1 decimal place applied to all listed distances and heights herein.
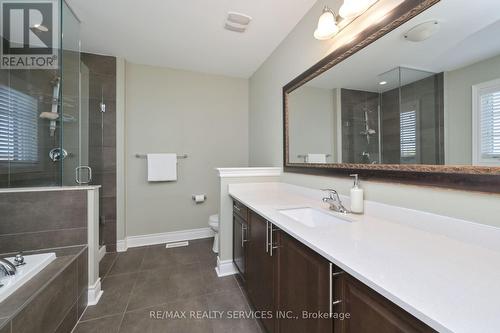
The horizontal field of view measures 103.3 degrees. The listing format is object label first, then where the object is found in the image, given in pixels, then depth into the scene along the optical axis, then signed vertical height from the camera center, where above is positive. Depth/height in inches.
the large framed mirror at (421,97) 29.5 +13.6
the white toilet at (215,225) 93.8 -28.2
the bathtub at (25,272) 40.7 -25.0
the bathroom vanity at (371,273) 18.3 -12.3
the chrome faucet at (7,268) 46.0 -23.8
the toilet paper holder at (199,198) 113.6 -18.3
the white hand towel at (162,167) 105.8 -0.4
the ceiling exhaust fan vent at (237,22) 71.3 +54.5
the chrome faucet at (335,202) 50.1 -9.5
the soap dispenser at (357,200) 47.4 -8.2
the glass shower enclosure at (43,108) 69.9 +22.7
